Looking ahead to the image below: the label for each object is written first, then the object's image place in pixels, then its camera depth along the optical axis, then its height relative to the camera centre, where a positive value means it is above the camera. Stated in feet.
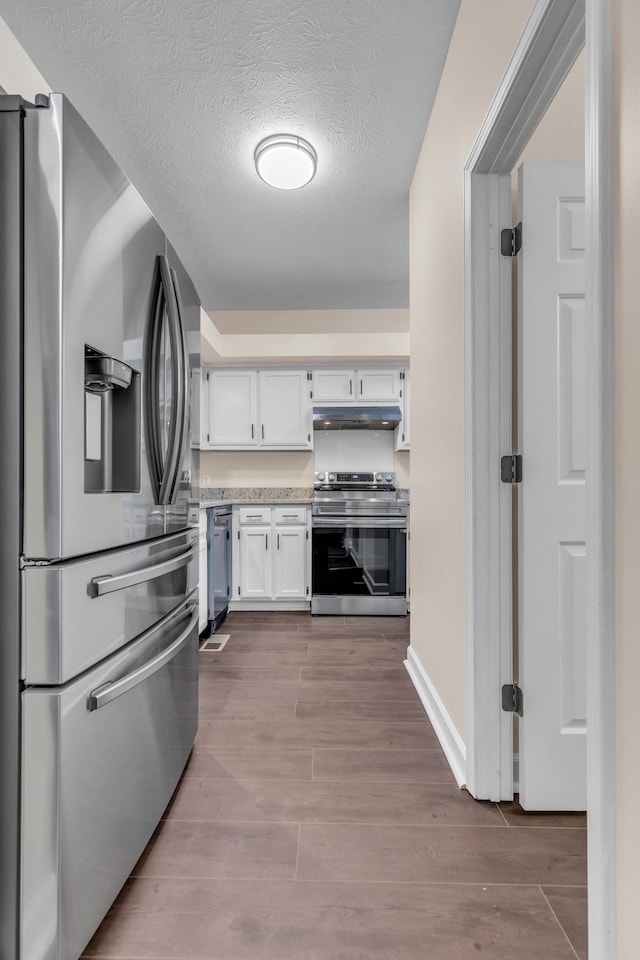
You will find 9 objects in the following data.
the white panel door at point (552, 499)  5.20 -0.19
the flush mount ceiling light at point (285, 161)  7.85 +5.03
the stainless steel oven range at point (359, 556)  13.41 -1.99
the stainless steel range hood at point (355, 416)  14.03 +1.78
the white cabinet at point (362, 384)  14.75 +2.80
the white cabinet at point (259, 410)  14.85 +2.08
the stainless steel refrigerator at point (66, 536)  3.20 -0.37
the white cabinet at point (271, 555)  13.93 -2.02
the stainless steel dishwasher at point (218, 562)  11.35 -1.90
